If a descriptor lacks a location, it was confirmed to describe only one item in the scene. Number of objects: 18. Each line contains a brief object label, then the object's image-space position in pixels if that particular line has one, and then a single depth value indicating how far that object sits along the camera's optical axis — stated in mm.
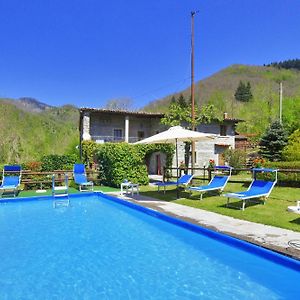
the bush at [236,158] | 23781
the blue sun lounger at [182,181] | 11594
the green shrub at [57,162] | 18219
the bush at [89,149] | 24367
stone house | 25666
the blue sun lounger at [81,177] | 14039
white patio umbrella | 10117
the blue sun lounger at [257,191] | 8445
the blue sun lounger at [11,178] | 12597
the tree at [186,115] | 19797
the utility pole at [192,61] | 15750
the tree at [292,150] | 18439
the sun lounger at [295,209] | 6157
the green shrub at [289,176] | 12484
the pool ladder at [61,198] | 11189
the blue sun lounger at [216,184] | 10165
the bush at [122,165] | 14867
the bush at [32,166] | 15702
